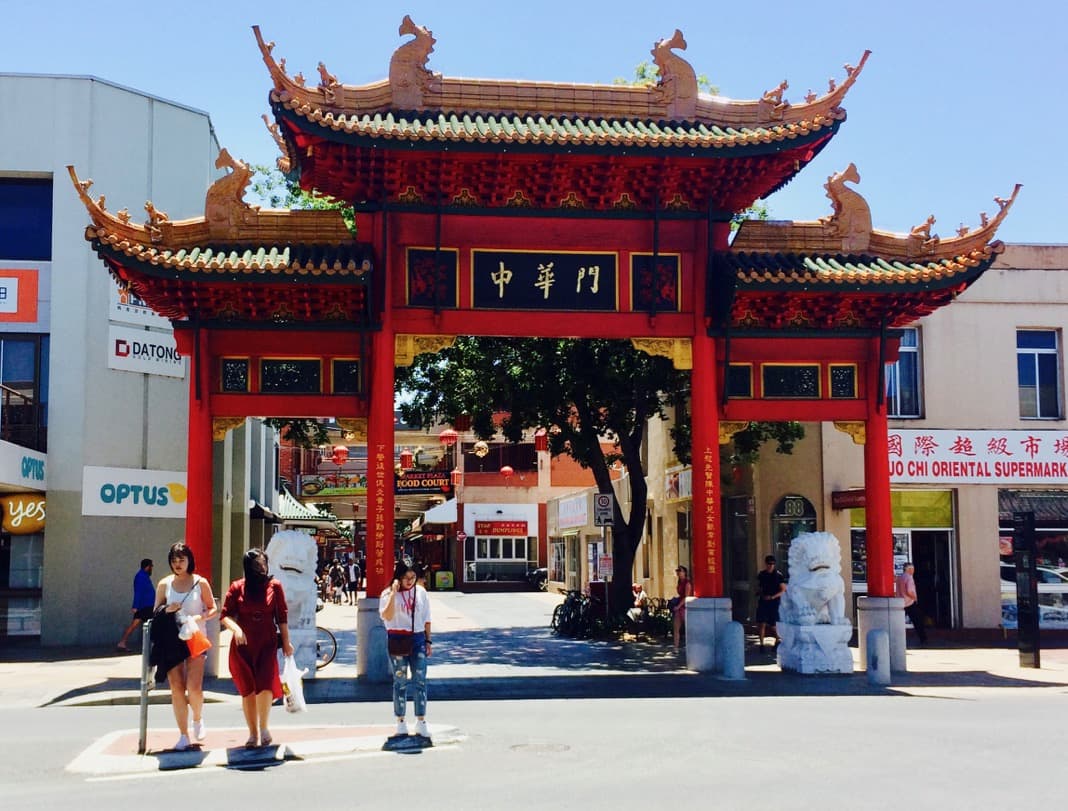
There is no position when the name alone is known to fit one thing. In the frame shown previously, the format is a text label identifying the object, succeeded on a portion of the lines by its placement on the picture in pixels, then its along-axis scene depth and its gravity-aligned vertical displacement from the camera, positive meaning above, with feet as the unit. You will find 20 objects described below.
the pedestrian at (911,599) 68.09 -4.52
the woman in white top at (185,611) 34.19 -2.60
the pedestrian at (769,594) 67.10 -4.26
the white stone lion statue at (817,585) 57.41 -3.21
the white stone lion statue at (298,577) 52.65 -2.45
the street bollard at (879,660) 54.49 -6.60
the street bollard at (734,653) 55.11 -6.32
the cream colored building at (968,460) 80.43 +4.18
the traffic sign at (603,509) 78.43 +0.84
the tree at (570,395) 76.54 +8.65
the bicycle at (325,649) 58.54 -6.47
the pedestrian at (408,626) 37.24 -3.35
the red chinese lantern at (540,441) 141.38 +10.15
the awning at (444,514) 174.50 +1.24
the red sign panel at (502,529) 177.78 -1.09
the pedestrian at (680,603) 71.67 -5.22
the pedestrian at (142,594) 64.28 -3.90
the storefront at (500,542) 177.68 -3.18
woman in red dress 33.30 -3.26
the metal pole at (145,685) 32.81 -4.58
